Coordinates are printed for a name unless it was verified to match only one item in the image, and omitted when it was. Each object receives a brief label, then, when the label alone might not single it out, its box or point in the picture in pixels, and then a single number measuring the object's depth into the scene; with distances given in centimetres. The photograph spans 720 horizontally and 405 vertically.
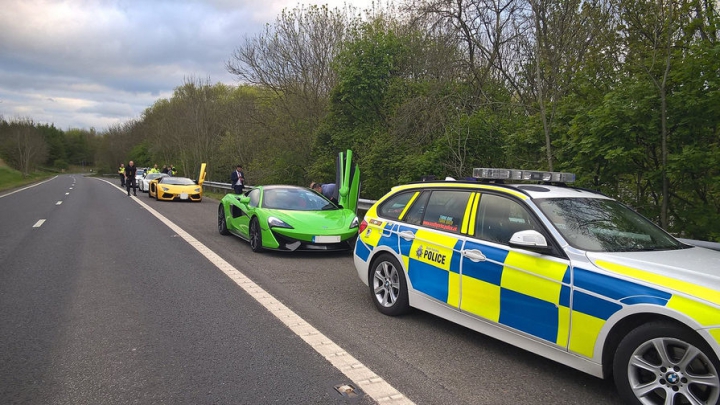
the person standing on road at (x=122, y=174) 3525
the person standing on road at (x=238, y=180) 1939
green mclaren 853
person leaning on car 1271
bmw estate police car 288
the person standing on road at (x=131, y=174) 2500
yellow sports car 2182
